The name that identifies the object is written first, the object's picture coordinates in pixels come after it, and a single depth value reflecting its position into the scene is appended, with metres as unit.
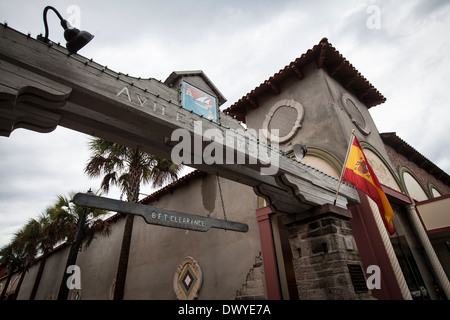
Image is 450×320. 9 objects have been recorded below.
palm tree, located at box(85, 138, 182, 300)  8.84
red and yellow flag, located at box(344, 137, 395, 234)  4.46
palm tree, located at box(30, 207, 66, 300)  11.86
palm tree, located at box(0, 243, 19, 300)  18.18
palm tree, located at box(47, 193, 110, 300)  11.19
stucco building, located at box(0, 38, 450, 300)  4.20
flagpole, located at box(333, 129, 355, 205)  4.45
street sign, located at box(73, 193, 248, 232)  2.86
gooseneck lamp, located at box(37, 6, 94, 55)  2.17
